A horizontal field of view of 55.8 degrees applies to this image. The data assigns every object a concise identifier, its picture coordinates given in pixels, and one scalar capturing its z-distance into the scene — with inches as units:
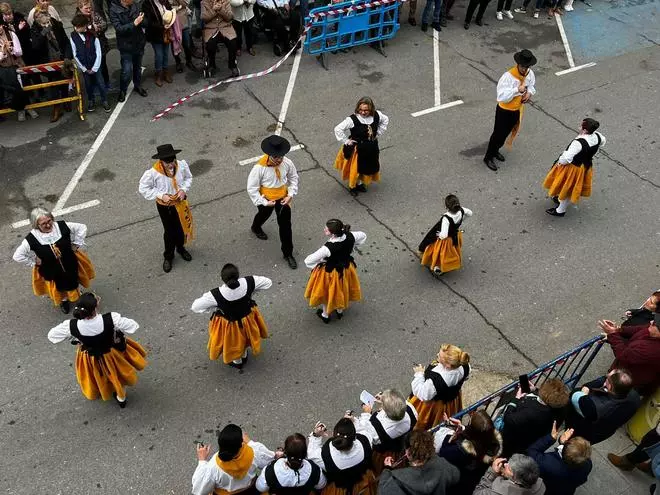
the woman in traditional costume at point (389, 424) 187.9
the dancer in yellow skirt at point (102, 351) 209.0
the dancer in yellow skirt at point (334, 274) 248.4
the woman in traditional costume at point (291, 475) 173.0
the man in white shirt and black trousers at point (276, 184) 273.1
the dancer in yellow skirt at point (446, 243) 278.4
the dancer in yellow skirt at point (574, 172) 315.9
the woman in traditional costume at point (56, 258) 242.4
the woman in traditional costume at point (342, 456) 177.6
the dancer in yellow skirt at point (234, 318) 225.0
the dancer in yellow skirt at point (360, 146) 319.6
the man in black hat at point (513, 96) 337.7
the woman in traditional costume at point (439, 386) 203.3
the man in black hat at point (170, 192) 265.7
